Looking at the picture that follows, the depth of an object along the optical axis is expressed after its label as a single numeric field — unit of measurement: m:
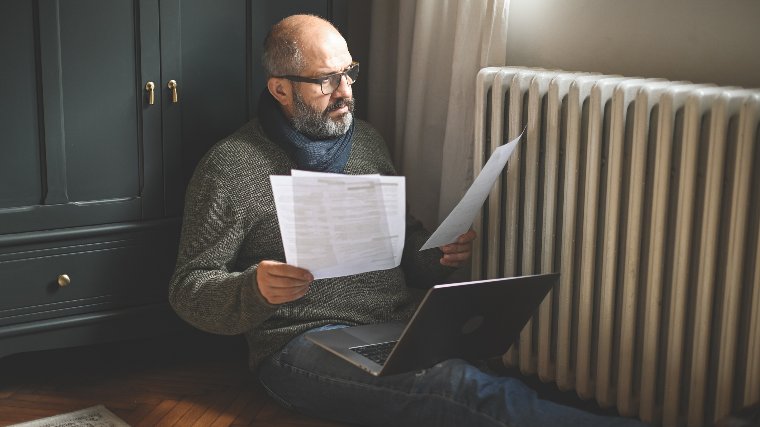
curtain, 2.17
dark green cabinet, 1.95
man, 1.78
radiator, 1.63
